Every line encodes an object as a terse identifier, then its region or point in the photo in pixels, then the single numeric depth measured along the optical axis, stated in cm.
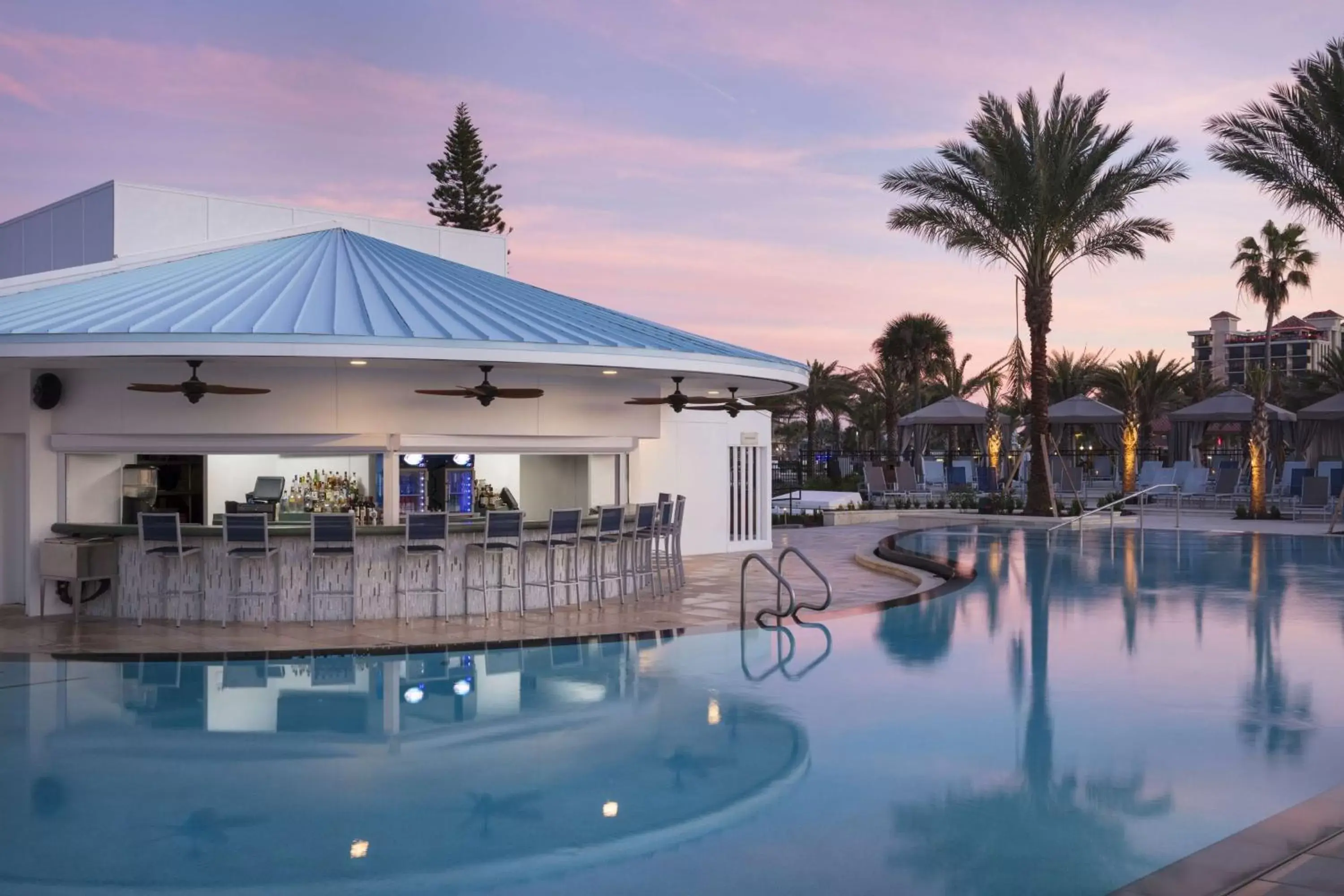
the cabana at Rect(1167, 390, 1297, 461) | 3138
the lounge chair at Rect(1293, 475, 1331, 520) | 2605
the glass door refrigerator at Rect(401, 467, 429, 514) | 1298
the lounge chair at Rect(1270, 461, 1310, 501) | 2761
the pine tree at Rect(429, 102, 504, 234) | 4591
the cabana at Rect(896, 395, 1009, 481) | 3275
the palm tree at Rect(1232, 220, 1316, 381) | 3238
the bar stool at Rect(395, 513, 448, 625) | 1146
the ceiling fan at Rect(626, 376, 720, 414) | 1398
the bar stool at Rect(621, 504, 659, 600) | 1316
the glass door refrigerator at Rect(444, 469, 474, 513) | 1371
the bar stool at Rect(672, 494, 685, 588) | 1412
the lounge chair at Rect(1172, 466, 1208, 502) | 2947
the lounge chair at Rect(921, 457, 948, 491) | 3359
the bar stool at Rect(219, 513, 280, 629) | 1112
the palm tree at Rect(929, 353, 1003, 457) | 4278
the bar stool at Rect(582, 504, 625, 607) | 1277
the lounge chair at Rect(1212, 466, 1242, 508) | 2931
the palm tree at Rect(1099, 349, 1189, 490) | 4122
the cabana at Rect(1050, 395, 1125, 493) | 3312
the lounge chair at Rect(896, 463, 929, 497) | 3167
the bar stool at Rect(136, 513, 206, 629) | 1129
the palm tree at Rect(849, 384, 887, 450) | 4503
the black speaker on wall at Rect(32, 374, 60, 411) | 1212
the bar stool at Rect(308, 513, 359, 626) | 1121
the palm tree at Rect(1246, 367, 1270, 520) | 2598
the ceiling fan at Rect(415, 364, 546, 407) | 1210
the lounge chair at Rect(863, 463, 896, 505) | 3100
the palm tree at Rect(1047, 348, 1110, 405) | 4456
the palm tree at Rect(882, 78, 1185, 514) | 2389
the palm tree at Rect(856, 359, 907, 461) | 4362
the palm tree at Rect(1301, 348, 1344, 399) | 3978
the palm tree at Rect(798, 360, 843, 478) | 4341
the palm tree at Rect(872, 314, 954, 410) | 4500
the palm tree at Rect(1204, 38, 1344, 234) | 2123
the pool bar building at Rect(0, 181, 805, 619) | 1137
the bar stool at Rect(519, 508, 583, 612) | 1221
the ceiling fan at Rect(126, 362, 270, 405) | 1122
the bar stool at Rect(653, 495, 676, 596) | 1370
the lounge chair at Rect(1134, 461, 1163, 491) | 3098
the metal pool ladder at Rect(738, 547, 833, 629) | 1122
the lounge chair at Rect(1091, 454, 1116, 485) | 4119
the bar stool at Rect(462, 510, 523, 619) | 1181
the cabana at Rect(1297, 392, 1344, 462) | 3447
